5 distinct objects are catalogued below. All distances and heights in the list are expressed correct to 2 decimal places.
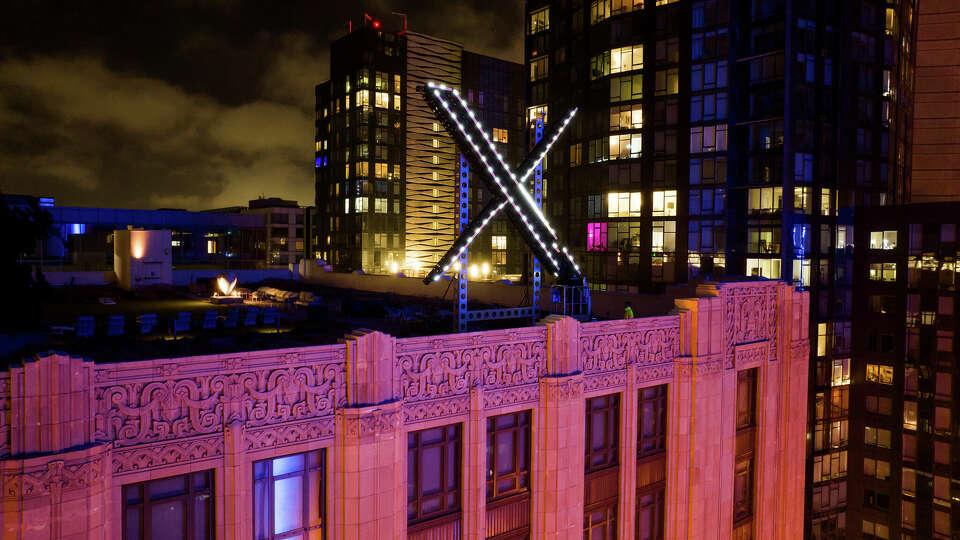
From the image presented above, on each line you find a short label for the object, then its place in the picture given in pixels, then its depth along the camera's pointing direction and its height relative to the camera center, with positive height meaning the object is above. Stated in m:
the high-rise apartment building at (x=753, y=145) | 58.66 +12.67
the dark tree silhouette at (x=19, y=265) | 14.22 -0.31
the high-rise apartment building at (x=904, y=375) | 56.38 -11.87
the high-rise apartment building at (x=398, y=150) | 100.06 +19.66
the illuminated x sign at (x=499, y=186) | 18.16 +2.45
